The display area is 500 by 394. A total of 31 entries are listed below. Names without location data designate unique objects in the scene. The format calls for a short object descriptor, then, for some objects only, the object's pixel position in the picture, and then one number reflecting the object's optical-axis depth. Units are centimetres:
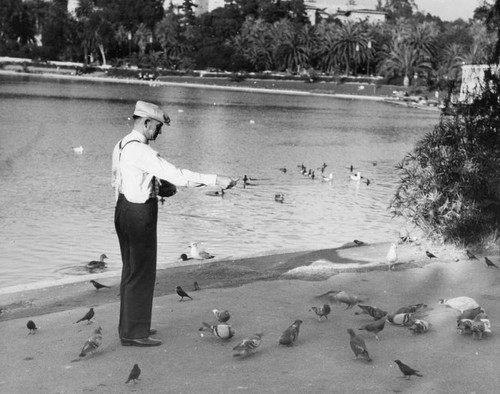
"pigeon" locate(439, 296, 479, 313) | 829
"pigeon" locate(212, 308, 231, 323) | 761
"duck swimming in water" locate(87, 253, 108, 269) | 1339
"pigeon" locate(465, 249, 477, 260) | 1103
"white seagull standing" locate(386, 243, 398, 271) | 1074
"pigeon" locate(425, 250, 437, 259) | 1112
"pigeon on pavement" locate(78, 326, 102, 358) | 688
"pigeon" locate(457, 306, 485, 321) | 775
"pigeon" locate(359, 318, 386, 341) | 738
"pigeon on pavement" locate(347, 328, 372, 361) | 677
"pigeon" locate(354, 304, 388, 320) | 784
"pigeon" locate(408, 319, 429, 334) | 763
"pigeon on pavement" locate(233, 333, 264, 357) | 686
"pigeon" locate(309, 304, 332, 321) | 793
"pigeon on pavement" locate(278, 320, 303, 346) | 714
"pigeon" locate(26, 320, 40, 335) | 771
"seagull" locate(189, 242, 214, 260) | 1289
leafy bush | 1184
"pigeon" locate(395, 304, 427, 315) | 790
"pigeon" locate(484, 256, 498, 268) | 1044
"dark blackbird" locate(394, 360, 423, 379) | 643
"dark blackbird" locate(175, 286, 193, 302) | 881
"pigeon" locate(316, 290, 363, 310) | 845
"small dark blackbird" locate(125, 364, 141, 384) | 626
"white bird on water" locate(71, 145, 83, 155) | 3481
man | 688
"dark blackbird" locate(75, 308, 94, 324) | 791
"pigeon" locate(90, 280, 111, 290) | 1006
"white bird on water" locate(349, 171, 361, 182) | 2804
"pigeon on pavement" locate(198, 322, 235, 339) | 724
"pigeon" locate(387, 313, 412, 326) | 779
